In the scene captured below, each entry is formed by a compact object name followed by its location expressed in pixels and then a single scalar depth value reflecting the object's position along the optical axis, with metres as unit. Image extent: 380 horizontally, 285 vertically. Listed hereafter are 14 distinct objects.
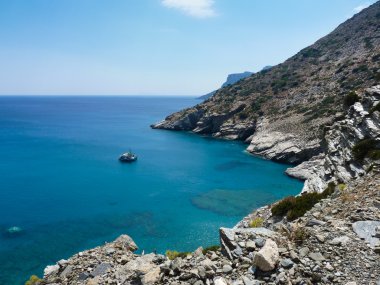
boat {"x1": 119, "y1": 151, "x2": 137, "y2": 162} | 75.35
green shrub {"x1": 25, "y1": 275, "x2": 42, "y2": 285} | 14.82
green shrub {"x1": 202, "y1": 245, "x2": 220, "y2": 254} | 12.63
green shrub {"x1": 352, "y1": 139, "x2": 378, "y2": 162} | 25.88
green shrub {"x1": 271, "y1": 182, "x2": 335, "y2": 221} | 20.11
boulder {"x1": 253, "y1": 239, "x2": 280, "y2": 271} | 10.23
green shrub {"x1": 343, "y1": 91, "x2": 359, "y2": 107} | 37.79
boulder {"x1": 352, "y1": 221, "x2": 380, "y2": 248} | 11.27
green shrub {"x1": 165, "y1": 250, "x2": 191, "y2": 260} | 13.53
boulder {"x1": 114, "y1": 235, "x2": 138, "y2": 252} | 16.59
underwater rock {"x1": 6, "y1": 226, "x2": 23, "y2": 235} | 37.06
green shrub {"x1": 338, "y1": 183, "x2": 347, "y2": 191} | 19.86
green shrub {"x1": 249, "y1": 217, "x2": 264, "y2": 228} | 22.66
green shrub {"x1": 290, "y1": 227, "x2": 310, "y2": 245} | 11.62
